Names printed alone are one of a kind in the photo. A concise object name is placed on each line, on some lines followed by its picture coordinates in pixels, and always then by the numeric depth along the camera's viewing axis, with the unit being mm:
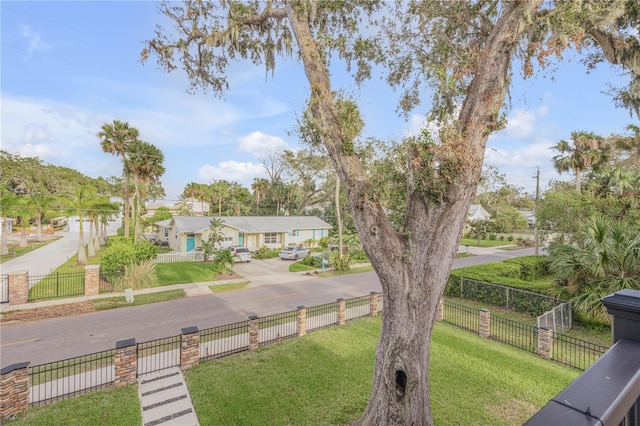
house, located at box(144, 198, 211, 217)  40062
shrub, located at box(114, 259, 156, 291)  15516
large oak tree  4262
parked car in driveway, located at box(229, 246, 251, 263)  23891
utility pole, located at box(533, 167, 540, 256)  26295
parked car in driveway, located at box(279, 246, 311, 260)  25781
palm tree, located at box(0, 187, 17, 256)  24016
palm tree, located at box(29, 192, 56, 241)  26547
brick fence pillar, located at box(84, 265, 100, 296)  14352
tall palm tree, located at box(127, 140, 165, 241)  21766
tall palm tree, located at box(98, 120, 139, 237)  20781
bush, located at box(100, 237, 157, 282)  15766
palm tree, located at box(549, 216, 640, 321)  9938
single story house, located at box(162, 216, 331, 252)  26031
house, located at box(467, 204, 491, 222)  50328
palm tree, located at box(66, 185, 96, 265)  21108
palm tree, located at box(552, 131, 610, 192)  21406
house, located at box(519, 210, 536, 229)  56438
